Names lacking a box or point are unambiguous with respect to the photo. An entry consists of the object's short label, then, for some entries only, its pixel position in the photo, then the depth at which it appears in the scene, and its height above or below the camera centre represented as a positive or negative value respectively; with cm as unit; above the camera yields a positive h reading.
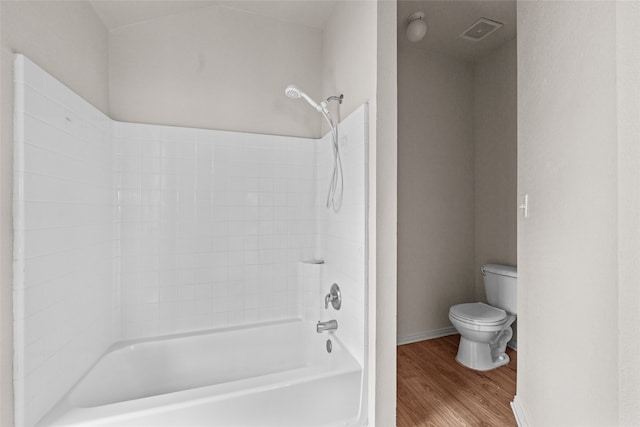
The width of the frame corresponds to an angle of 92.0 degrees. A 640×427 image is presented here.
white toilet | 220 -79
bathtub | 121 -82
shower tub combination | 116 -50
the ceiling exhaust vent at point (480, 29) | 235 +145
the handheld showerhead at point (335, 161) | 180 +30
